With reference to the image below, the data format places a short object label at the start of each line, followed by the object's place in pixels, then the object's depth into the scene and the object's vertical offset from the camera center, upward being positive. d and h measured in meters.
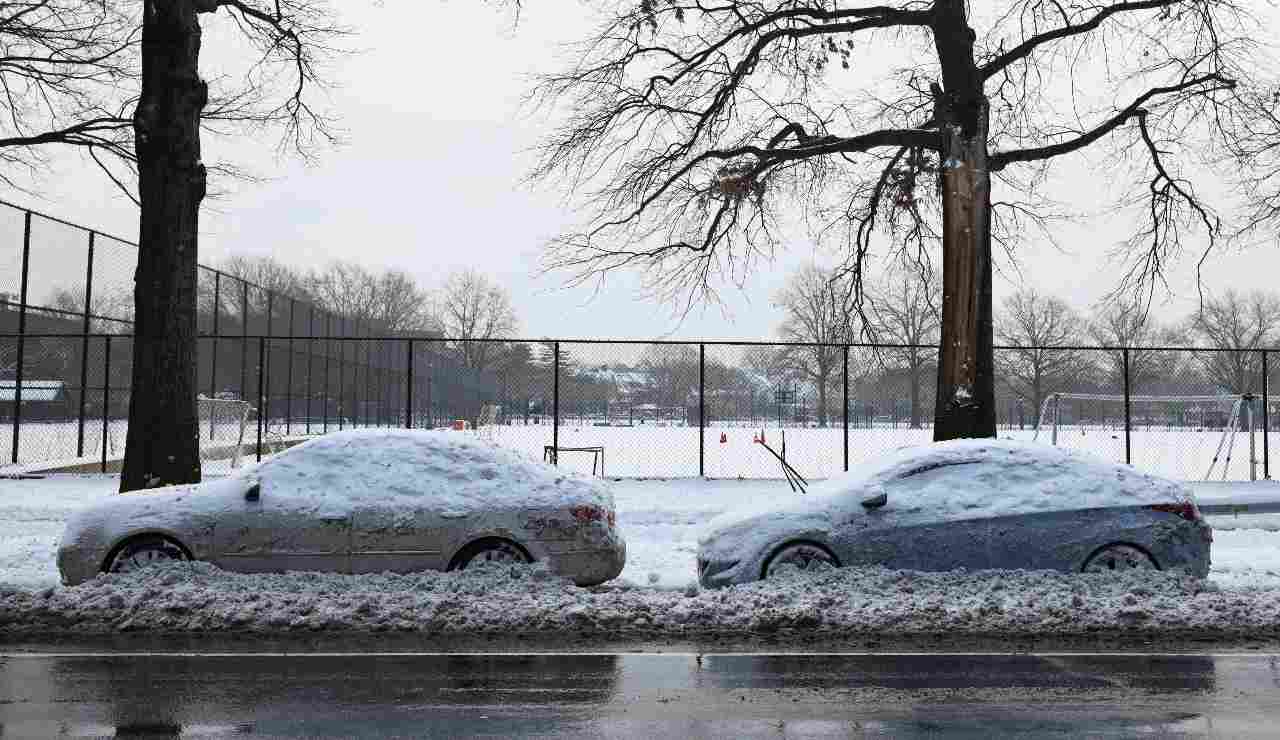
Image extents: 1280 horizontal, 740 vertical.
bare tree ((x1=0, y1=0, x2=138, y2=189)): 17.19 +5.59
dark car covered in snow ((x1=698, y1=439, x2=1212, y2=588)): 8.73 -0.91
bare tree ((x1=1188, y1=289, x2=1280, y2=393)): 28.04 +2.63
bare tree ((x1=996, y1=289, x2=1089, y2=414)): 35.64 +1.87
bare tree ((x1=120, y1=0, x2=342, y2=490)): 11.66 +1.83
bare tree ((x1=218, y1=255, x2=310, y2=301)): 102.25 +12.85
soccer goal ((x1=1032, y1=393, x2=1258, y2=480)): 37.28 +0.30
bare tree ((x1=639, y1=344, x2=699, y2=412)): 21.44 +0.83
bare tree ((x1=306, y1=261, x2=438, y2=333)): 107.56 +11.14
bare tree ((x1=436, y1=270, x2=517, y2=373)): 102.59 +8.67
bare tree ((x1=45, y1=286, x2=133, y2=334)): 23.81 +2.34
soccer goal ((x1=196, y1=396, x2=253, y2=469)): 22.28 -0.78
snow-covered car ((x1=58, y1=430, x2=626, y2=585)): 8.68 -0.98
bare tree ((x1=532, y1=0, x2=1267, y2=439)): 14.38 +4.10
